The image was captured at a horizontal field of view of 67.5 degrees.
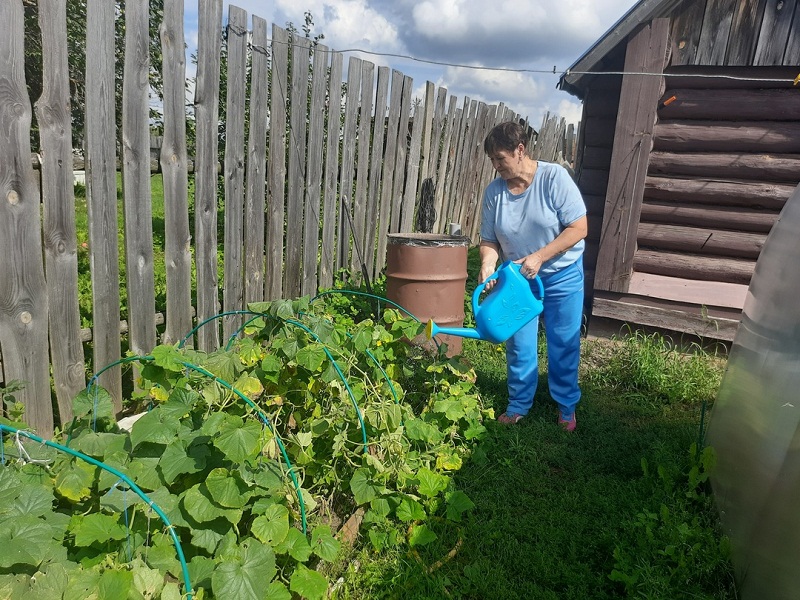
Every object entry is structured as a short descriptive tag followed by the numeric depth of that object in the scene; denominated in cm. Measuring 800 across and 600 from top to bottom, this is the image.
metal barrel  402
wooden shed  444
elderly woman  309
